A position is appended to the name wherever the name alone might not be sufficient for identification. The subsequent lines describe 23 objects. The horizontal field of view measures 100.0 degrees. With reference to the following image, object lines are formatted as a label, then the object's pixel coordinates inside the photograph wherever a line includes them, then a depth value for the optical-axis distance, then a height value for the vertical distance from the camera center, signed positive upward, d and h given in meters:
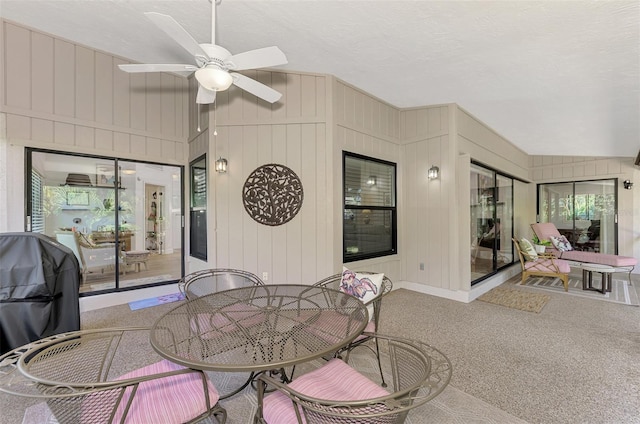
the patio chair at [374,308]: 2.04 -0.79
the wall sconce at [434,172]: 4.36 +0.65
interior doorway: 4.79 -0.08
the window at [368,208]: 4.09 +0.06
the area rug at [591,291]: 4.24 -1.38
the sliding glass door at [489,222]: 4.59 -0.20
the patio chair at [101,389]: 1.10 -0.85
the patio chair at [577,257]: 4.67 -0.87
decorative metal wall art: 3.82 +0.26
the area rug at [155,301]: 3.96 -1.37
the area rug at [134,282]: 4.13 -1.14
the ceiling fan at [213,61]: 1.87 +1.21
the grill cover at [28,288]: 2.34 -0.67
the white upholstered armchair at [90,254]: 4.04 -0.64
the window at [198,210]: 4.29 +0.04
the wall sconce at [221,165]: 3.86 +0.68
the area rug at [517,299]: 3.89 -1.38
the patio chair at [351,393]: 1.03 -0.84
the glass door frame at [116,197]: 3.49 +0.23
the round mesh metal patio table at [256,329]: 1.38 -0.73
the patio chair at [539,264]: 4.76 -0.97
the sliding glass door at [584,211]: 6.64 +0.00
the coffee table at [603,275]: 4.51 -1.12
